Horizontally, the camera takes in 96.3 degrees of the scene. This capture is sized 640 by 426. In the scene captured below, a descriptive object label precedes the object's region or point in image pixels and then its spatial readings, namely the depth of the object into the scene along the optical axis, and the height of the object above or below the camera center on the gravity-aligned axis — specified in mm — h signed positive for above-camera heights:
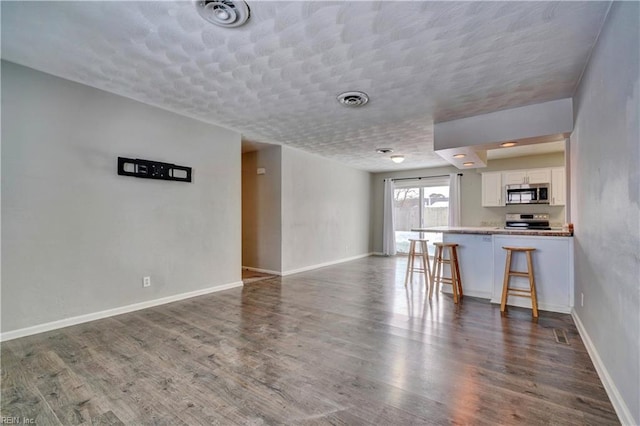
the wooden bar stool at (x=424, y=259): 4695 -787
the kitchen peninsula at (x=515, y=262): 3492 -657
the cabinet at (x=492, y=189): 6645 +551
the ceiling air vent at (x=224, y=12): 1929 +1405
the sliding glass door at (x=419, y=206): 7910 +184
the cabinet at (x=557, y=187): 5938 +536
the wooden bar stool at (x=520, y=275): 3459 -843
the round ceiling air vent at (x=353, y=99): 3315 +1370
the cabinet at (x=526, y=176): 6098 +803
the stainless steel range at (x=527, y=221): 5696 -174
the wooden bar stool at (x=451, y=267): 4008 -795
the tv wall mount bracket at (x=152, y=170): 3426 +555
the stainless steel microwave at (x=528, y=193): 6023 +418
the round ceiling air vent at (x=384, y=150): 5898 +1311
